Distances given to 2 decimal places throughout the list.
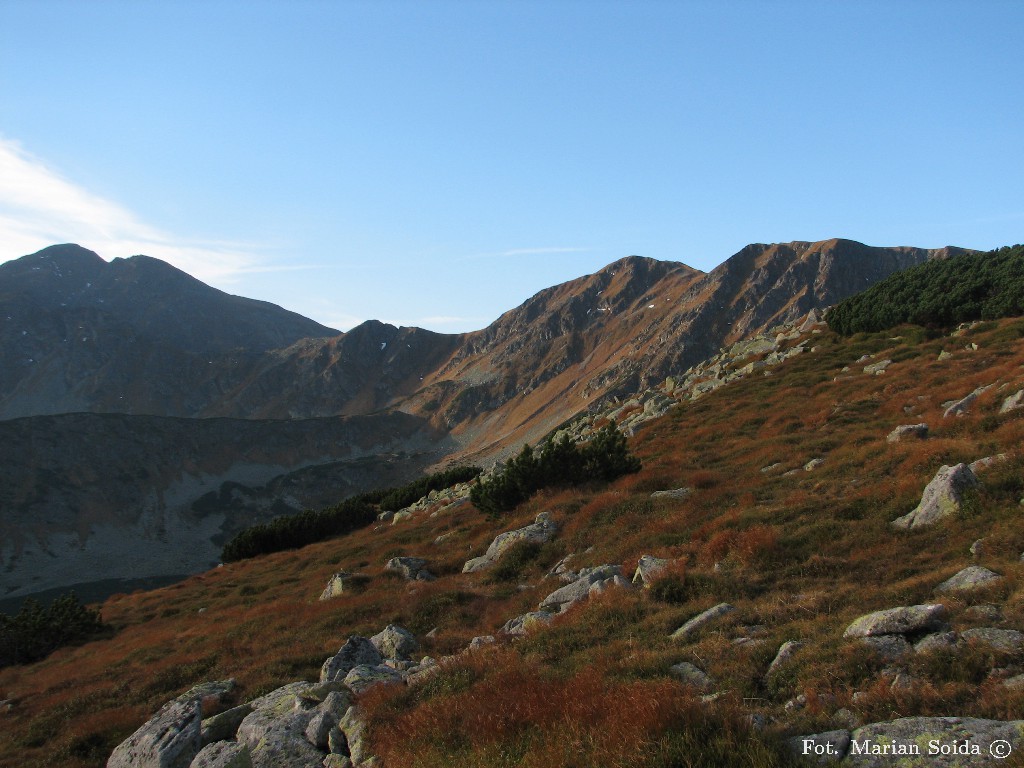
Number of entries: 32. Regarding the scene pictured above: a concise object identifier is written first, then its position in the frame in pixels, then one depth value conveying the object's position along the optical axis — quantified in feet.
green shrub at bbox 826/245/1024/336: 147.95
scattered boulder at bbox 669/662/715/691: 26.24
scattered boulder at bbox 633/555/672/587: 43.80
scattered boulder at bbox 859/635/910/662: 24.85
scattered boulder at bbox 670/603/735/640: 32.97
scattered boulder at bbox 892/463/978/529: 42.98
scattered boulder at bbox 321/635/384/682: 39.83
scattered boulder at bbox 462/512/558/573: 70.28
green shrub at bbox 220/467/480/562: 146.10
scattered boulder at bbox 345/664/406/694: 33.93
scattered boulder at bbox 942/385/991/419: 70.80
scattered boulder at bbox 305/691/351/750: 30.35
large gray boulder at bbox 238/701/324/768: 29.48
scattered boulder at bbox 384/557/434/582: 74.64
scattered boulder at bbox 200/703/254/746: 34.88
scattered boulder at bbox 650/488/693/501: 69.31
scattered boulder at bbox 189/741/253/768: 29.90
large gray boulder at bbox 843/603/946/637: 26.52
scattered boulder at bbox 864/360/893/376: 122.17
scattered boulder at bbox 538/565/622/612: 47.60
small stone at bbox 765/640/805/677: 26.22
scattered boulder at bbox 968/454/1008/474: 47.39
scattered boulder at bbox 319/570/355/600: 73.97
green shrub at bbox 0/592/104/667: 83.71
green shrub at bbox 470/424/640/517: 89.76
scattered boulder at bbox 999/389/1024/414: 63.05
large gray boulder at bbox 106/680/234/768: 32.40
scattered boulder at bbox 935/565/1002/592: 30.12
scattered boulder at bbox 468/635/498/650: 40.68
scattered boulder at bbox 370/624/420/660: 45.68
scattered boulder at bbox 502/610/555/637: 41.65
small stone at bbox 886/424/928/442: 66.08
